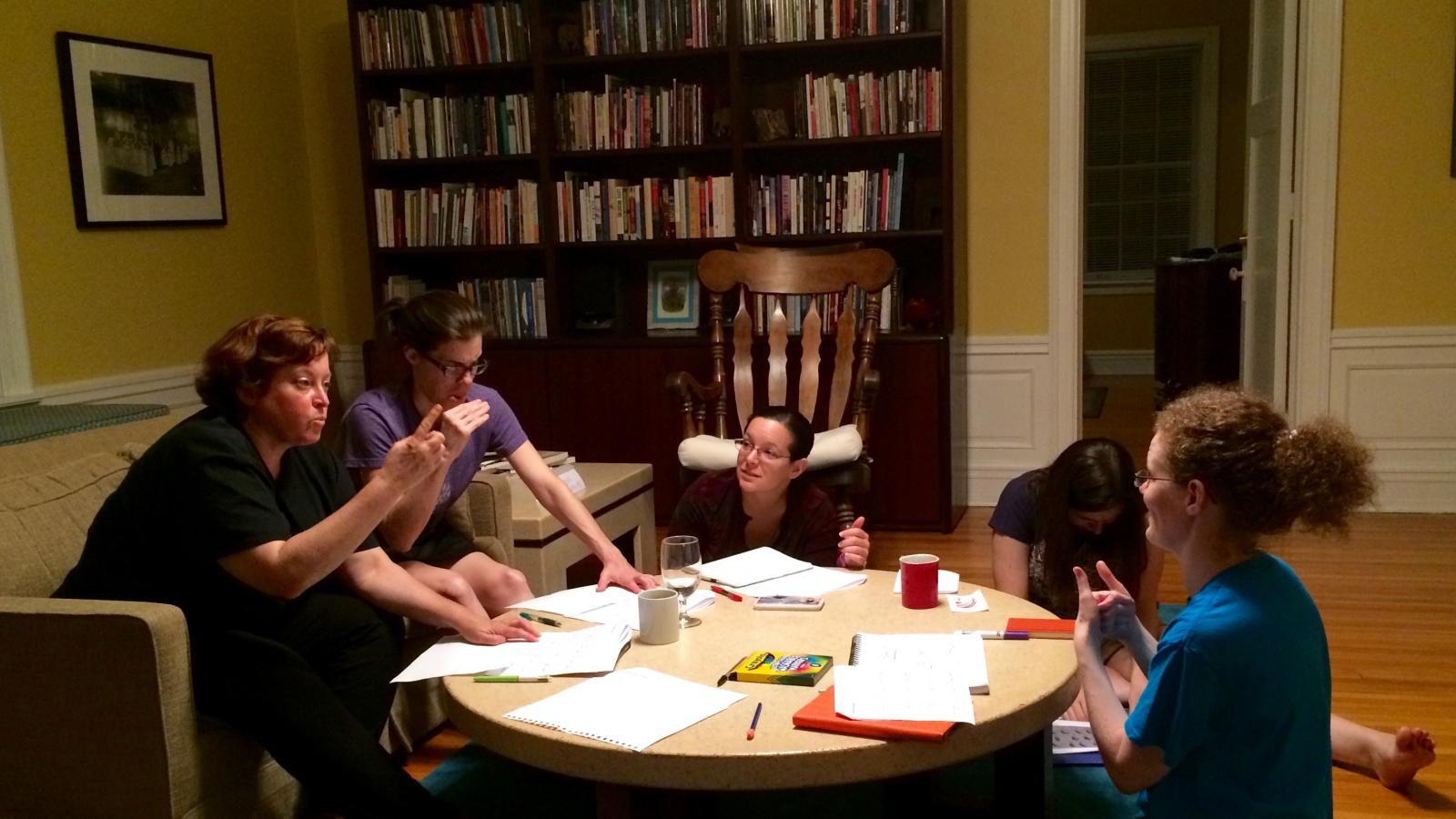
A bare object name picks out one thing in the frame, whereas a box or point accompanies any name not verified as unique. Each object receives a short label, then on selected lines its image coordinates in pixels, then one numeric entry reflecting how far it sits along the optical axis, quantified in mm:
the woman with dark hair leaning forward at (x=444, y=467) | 2291
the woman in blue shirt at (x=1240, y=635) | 1286
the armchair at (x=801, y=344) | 3668
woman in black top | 1725
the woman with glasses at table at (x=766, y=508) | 2389
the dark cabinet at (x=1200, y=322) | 5895
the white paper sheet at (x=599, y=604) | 1895
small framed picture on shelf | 4449
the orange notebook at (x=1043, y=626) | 1741
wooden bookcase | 4039
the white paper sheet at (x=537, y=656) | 1643
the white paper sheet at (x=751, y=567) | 2074
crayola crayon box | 1562
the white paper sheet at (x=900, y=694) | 1425
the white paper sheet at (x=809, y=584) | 2008
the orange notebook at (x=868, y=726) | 1371
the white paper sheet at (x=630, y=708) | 1409
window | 7566
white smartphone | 1912
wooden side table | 2693
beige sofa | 1650
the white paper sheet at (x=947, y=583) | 1990
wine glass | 1830
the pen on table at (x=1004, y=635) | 1729
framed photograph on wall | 3607
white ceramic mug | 1729
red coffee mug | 1880
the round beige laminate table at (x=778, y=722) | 1346
